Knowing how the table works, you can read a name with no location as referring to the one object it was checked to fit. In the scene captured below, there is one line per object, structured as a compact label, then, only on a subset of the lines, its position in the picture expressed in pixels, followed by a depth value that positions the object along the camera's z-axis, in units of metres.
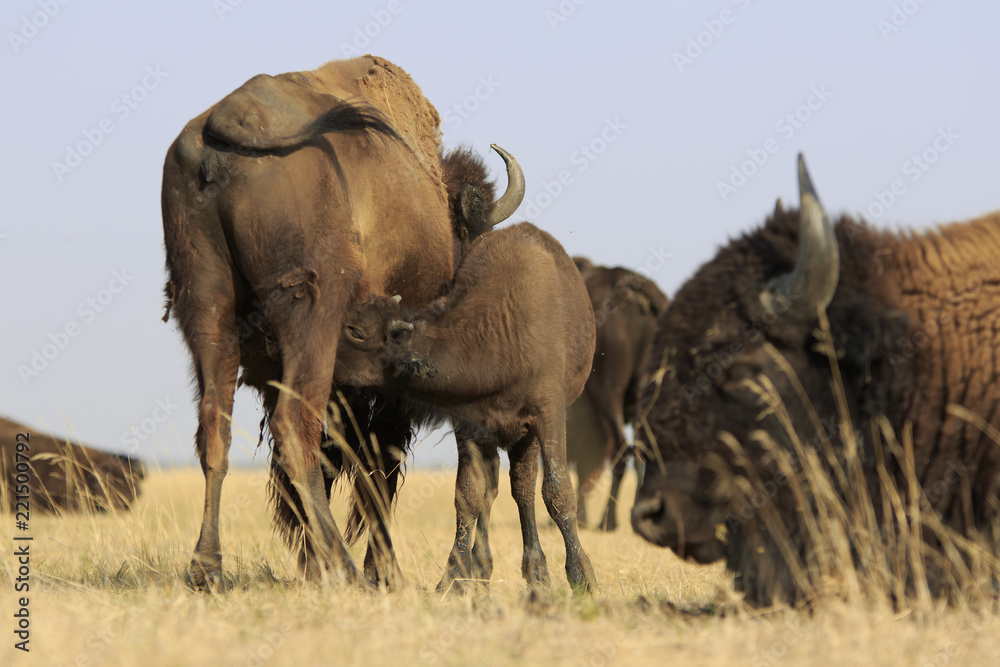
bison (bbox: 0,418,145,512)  23.20
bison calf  13.35
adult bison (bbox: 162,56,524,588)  12.15
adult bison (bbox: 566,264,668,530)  27.44
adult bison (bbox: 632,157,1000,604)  8.62
